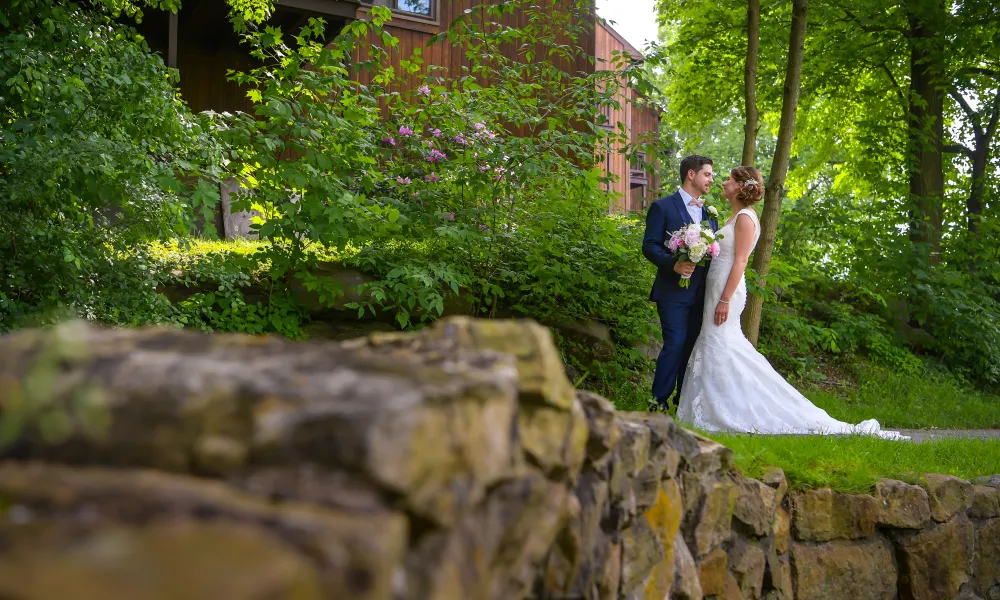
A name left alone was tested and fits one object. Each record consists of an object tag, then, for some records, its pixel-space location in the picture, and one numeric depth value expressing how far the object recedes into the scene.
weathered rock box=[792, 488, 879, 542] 4.59
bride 6.07
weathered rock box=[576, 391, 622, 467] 2.29
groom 6.38
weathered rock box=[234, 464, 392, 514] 1.15
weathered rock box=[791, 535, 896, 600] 4.60
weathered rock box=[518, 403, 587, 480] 1.74
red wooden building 11.00
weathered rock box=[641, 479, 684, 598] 2.79
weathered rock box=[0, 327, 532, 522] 1.18
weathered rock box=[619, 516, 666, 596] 2.56
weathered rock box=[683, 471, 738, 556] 3.53
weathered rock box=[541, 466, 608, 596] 1.95
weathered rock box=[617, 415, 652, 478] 2.62
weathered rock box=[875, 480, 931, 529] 4.84
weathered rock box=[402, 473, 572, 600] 1.29
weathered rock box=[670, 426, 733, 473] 3.49
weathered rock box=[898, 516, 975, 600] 4.96
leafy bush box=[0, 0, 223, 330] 4.63
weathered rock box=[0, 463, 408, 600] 0.98
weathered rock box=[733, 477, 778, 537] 4.03
